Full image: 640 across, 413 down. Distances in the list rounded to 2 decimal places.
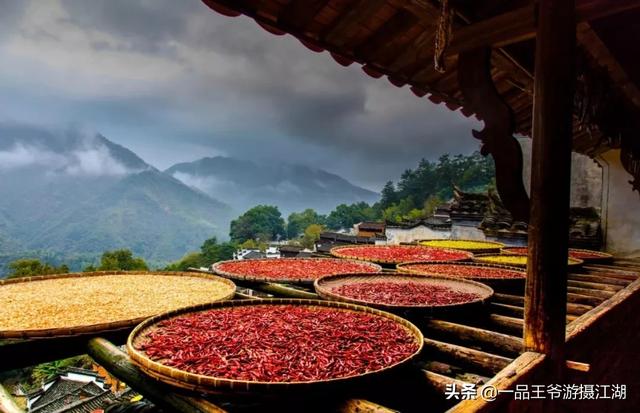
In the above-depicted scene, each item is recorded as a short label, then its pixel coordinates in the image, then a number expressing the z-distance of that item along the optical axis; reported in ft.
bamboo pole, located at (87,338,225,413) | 5.65
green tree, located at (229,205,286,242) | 325.44
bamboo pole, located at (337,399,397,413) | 5.46
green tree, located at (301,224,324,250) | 230.89
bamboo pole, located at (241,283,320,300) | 12.53
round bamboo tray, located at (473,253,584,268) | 19.60
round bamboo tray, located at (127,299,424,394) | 5.49
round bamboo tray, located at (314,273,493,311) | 10.09
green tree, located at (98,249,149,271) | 156.87
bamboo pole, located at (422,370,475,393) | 6.41
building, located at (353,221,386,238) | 130.93
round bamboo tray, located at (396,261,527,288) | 14.33
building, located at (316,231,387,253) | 102.47
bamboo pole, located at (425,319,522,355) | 8.57
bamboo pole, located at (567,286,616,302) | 13.99
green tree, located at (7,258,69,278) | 124.47
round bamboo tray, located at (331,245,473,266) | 19.31
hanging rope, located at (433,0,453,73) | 7.73
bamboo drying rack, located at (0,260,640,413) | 5.93
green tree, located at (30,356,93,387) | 128.38
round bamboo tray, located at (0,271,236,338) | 8.07
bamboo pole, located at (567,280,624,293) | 15.21
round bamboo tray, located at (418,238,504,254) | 26.27
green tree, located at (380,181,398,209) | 269.64
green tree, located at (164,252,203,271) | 207.79
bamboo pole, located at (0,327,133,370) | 7.86
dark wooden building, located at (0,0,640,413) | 7.44
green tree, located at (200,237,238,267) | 232.22
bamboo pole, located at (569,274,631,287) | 16.71
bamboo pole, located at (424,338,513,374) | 7.63
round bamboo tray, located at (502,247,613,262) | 23.29
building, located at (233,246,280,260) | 181.27
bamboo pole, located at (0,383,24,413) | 5.49
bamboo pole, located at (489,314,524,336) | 10.21
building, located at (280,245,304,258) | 119.42
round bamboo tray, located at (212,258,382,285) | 13.91
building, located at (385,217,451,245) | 65.72
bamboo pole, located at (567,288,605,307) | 12.93
